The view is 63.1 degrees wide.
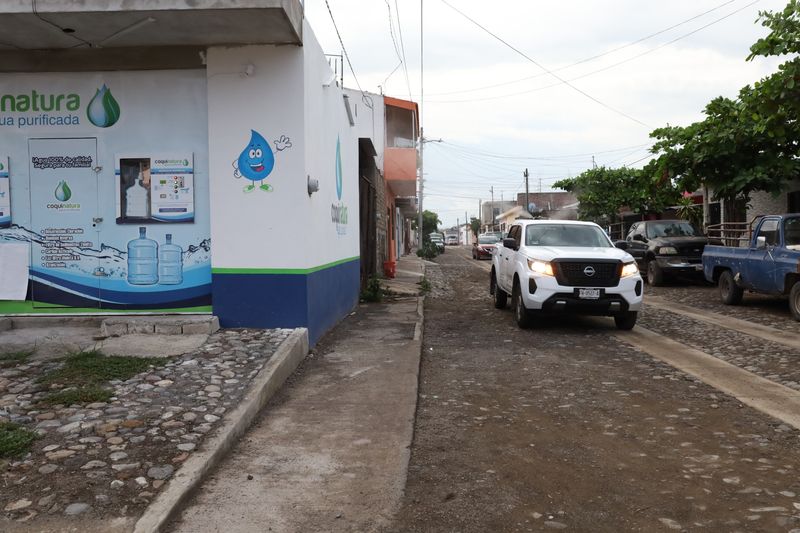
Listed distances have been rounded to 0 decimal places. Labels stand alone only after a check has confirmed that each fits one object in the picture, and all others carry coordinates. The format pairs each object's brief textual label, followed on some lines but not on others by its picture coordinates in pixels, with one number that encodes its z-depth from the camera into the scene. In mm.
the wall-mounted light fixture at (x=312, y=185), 7870
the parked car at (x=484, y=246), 39031
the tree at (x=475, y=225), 119106
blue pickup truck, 11055
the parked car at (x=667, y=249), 17438
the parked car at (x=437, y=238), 58394
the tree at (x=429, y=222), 90188
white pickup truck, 9648
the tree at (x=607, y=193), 30791
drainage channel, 5832
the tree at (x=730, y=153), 16062
